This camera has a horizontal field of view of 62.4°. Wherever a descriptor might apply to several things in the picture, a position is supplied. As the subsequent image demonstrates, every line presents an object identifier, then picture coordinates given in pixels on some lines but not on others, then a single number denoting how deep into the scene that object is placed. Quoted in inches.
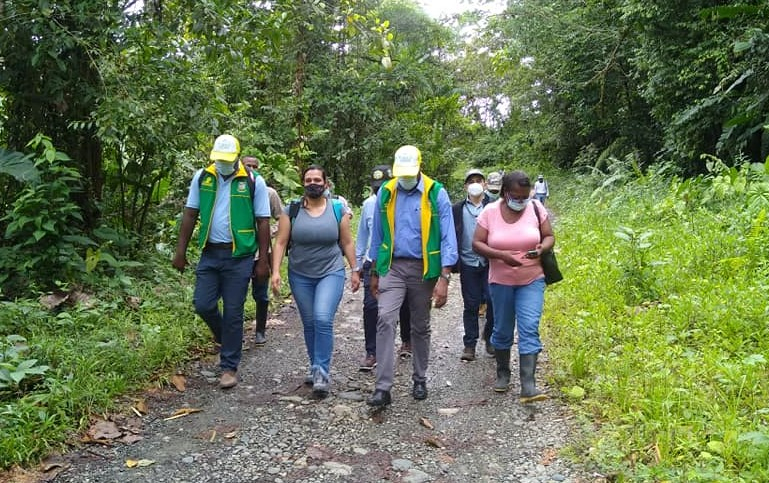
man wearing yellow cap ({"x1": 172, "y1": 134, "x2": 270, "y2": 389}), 199.6
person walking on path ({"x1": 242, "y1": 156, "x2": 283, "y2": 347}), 247.8
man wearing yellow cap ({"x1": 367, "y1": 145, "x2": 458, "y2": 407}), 187.5
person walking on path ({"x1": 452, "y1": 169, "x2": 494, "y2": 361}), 244.2
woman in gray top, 197.5
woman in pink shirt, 189.9
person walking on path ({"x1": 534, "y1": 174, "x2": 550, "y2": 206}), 757.9
